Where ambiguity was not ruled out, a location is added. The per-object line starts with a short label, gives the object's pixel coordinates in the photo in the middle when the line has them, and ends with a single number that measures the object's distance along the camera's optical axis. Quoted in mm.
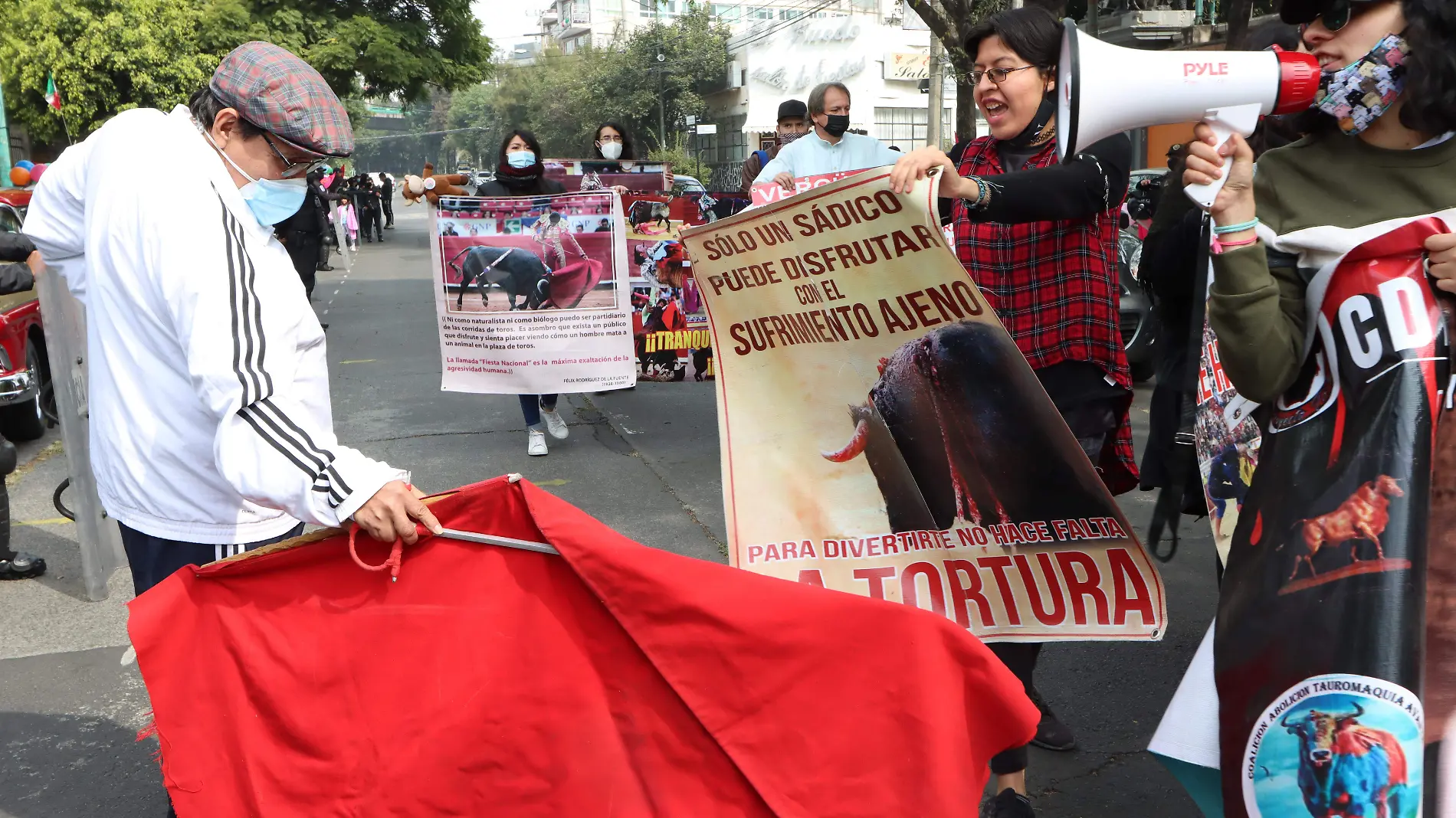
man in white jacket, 2115
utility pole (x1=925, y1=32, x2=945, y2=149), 24945
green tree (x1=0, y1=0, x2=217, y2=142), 30922
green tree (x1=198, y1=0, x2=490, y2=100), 33750
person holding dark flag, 1886
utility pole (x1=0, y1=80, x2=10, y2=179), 23983
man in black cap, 8648
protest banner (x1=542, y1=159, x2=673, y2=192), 10445
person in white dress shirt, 6259
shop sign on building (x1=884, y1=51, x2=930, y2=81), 58906
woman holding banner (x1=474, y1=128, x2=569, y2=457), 7219
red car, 7516
